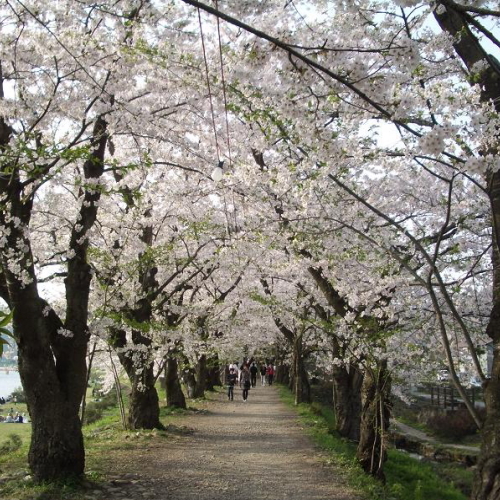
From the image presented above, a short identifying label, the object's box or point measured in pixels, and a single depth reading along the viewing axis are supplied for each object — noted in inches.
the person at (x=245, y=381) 892.6
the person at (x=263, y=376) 1518.0
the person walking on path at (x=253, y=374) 1194.7
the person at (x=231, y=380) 887.7
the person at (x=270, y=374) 1433.3
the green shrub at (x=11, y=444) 533.3
